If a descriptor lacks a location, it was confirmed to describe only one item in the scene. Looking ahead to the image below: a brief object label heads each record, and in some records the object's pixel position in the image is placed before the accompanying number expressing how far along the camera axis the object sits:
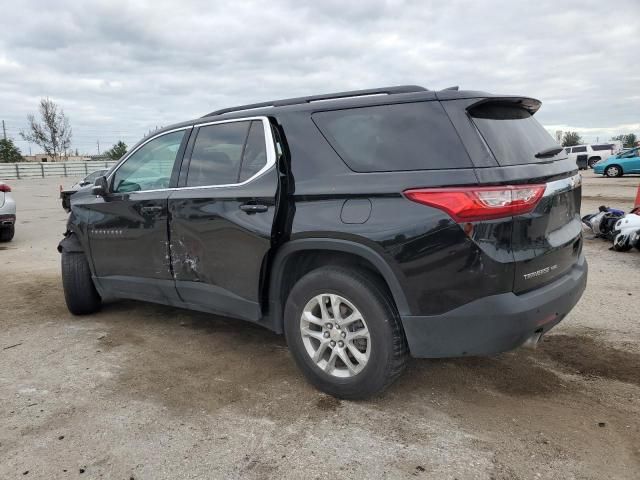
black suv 2.63
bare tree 54.00
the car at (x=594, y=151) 39.34
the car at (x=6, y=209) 9.29
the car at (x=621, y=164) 26.23
